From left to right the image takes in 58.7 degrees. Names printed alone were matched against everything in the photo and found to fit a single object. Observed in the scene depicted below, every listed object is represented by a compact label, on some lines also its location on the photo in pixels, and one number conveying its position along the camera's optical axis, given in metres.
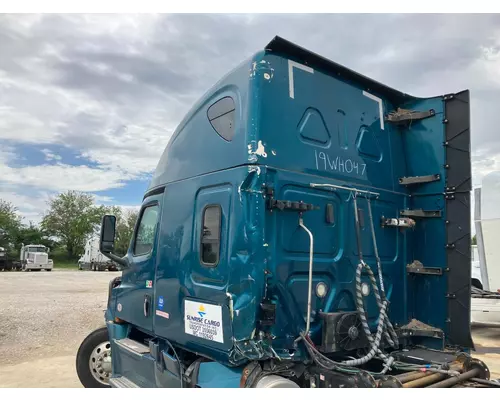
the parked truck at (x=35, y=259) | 38.16
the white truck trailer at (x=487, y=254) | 9.36
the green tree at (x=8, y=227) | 49.22
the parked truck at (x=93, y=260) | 40.97
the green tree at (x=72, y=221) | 58.22
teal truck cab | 3.26
